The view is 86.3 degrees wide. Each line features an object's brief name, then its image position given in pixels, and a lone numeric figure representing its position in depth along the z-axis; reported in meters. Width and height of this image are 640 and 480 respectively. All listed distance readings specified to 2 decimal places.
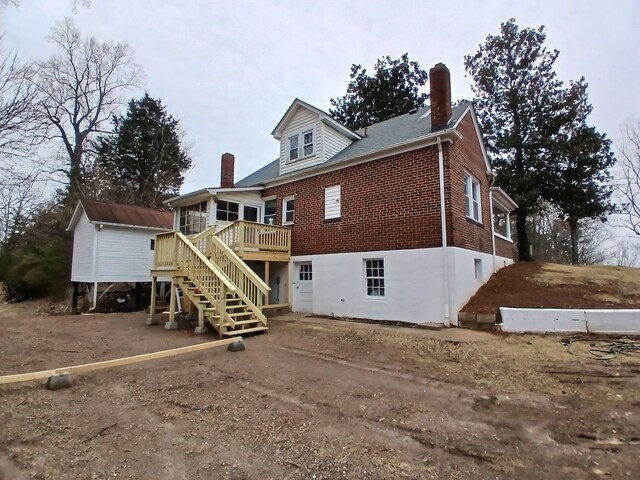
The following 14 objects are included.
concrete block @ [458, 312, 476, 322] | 9.41
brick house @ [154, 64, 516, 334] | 10.16
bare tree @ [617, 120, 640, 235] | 25.14
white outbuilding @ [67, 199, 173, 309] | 17.80
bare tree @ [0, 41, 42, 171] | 13.24
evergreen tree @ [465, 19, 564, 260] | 22.23
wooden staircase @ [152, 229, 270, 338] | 8.66
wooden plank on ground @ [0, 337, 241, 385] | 4.73
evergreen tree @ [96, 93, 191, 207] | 29.47
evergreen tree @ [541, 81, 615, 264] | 21.27
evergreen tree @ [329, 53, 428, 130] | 30.98
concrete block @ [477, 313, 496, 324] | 9.08
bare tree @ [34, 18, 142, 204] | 25.42
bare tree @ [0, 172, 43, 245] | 24.23
